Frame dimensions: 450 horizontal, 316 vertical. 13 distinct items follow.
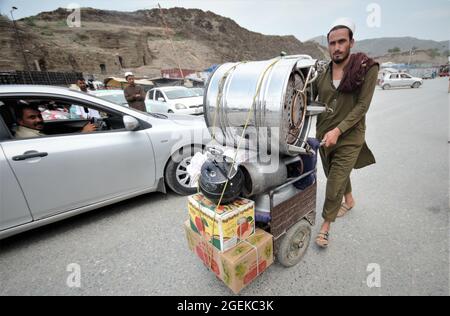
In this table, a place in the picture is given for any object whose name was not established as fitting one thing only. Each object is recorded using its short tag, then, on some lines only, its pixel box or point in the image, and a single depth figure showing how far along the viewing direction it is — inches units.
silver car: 82.8
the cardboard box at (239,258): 54.6
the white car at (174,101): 328.1
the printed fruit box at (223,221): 55.4
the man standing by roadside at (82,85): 265.4
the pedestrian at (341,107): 67.8
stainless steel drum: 56.4
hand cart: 63.4
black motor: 56.7
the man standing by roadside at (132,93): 233.9
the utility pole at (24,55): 1123.9
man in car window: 96.0
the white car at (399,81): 767.7
